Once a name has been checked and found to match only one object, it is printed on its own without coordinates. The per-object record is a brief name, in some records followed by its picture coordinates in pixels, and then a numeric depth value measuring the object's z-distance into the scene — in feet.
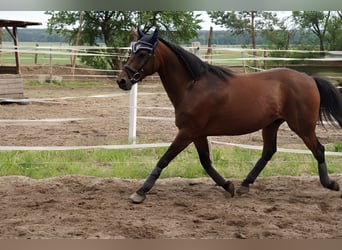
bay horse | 25.96
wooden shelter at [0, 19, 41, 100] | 67.30
